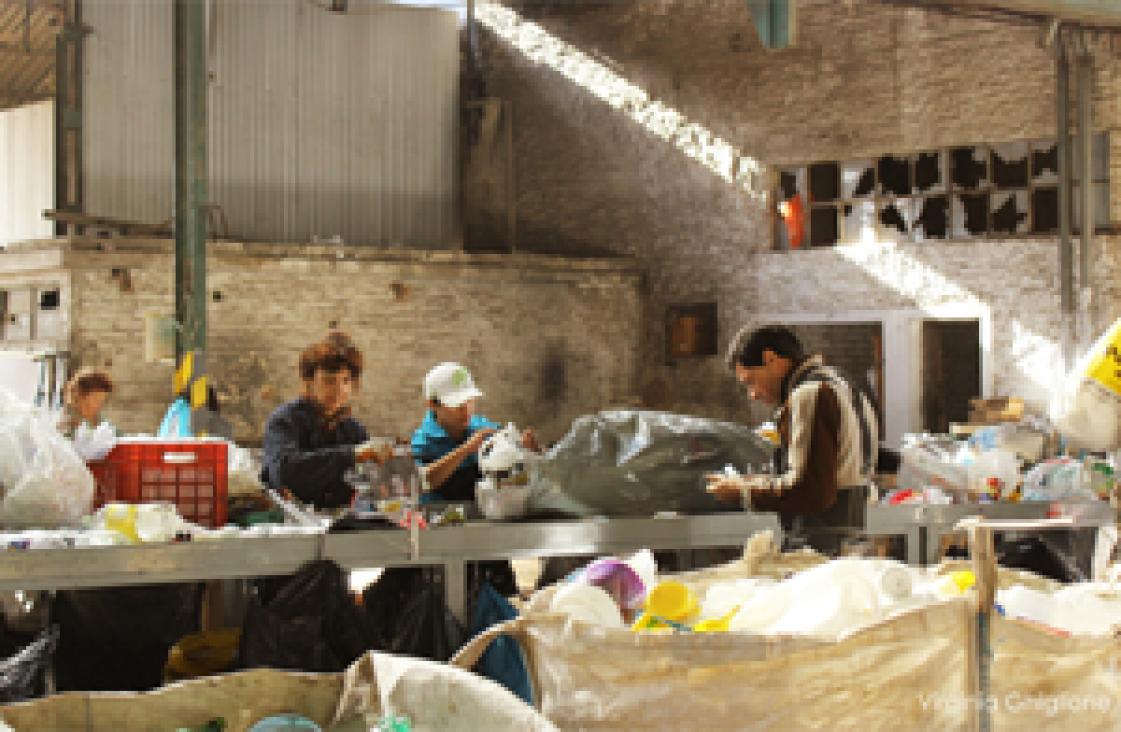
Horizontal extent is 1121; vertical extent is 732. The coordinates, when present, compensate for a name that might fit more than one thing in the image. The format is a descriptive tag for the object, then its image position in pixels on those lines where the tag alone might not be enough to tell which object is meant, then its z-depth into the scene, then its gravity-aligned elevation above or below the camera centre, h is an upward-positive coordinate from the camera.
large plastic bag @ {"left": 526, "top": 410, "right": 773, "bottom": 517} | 3.89 -0.34
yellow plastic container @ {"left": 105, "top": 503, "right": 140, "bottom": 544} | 3.16 -0.44
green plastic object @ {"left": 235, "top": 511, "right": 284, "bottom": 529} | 3.73 -0.51
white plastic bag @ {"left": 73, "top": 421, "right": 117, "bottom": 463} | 3.65 -0.23
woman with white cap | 4.63 -0.28
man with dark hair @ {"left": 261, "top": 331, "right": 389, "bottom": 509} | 4.25 -0.23
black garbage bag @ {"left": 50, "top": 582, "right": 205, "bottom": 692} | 3.72 -0.95
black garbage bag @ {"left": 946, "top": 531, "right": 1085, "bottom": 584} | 4.41 -0.79
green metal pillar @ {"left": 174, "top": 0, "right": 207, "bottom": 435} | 6.39 +1.13
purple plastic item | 2.80 -0.55
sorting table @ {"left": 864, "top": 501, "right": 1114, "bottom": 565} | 4.08 -0.59
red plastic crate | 3.65 -0.35
